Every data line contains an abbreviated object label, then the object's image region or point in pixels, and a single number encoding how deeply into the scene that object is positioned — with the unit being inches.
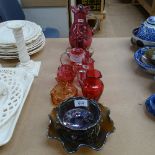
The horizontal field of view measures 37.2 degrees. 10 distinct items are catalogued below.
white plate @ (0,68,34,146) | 22.1
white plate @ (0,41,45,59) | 34.3
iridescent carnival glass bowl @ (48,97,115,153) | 21.1
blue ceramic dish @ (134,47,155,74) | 30.8
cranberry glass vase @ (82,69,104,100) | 26.4
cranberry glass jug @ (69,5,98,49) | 35.0
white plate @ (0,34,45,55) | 34.0
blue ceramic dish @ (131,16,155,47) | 33.9
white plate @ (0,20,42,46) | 34.8
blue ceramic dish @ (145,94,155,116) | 25.2
